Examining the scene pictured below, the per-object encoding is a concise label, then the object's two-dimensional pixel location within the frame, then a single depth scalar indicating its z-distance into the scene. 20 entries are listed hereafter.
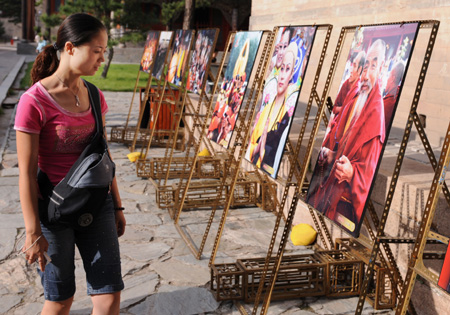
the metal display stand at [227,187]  4.68
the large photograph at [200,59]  6.72
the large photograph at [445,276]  2.31
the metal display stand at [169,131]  7.79
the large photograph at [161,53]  9.06
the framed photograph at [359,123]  2.97
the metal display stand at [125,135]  10.30
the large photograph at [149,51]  10.27
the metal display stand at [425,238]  2.40
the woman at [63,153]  2.56
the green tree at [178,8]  25.25
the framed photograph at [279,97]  4.16
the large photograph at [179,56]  7.90
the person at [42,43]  31.99
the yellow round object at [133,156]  9.08
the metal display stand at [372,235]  2.76
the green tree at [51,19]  24.02
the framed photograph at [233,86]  5.41
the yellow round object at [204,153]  8.87
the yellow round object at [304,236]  5.51
